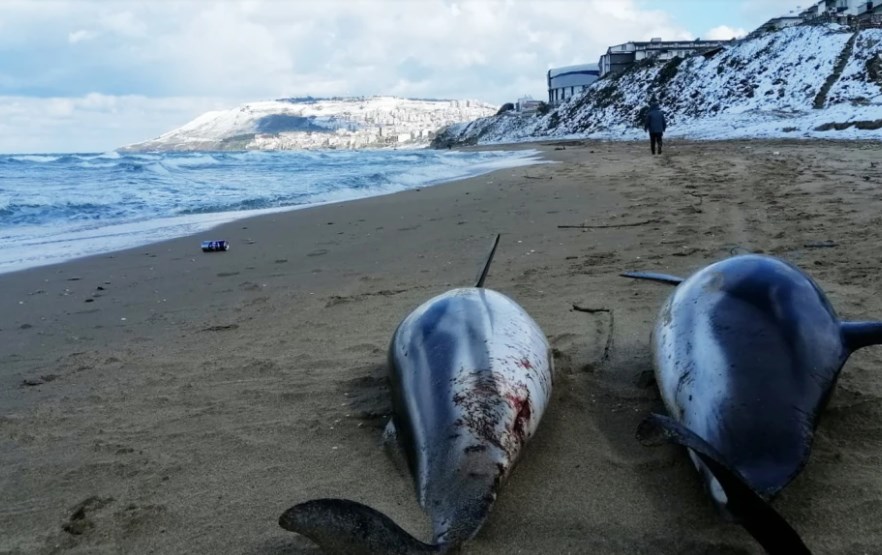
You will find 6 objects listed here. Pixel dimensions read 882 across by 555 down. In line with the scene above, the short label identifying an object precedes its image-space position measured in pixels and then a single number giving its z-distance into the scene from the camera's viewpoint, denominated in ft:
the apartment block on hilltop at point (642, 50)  225.76
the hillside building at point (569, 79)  272.31
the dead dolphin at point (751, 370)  5.89
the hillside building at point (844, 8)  186.39
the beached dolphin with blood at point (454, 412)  5.65
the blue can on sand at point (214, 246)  25.80
